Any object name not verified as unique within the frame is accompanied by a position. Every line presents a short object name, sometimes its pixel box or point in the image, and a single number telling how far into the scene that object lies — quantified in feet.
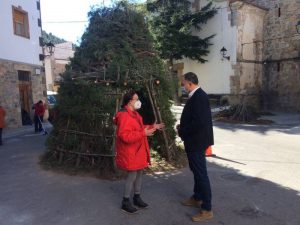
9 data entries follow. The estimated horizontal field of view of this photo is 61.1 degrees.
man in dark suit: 10.60
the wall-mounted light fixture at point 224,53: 47.75
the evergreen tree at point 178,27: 48.00
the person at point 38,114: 33.82
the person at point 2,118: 26.56
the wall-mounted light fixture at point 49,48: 44.23
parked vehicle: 51.38
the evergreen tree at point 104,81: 16.75
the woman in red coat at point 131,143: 10.75
